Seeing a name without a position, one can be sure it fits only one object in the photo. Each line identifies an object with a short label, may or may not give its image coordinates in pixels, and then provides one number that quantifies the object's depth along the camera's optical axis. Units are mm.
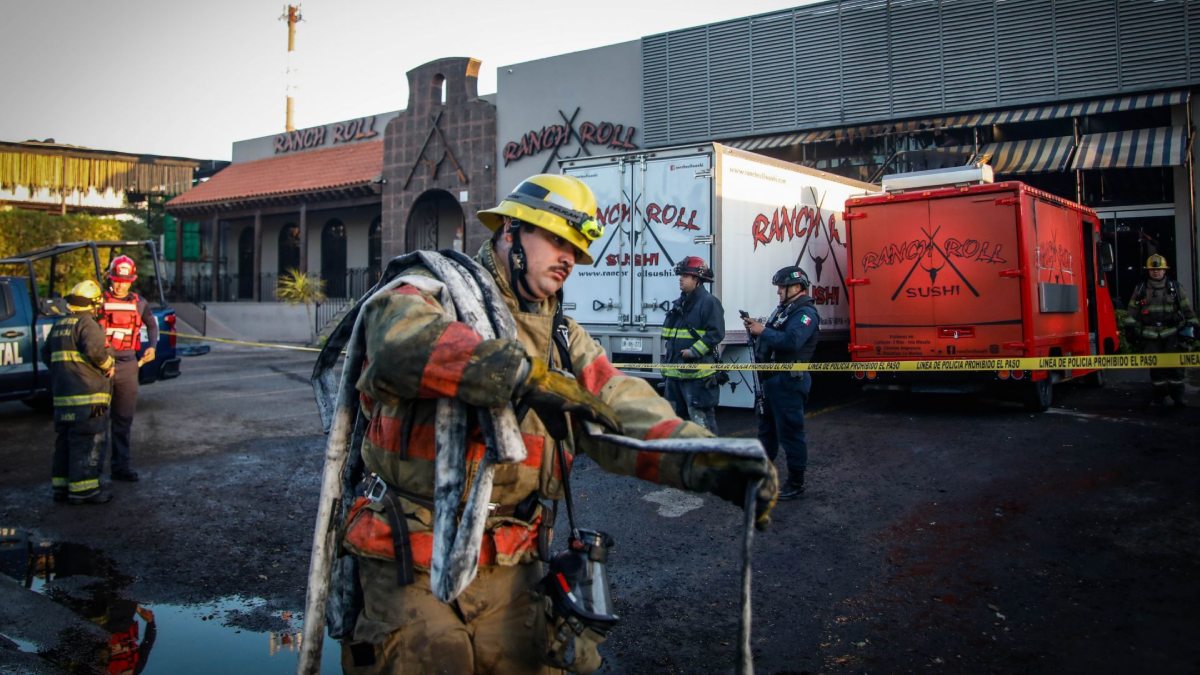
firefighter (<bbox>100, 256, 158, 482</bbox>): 7641
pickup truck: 10156
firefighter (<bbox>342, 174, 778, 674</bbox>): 1971
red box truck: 9586
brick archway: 22438
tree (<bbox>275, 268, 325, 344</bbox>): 25016
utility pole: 44594
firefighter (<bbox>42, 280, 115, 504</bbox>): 6859
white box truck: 10055
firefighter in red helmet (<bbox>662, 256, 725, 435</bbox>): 8109
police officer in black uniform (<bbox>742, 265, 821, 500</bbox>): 6863
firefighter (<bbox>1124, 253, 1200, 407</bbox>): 9930
